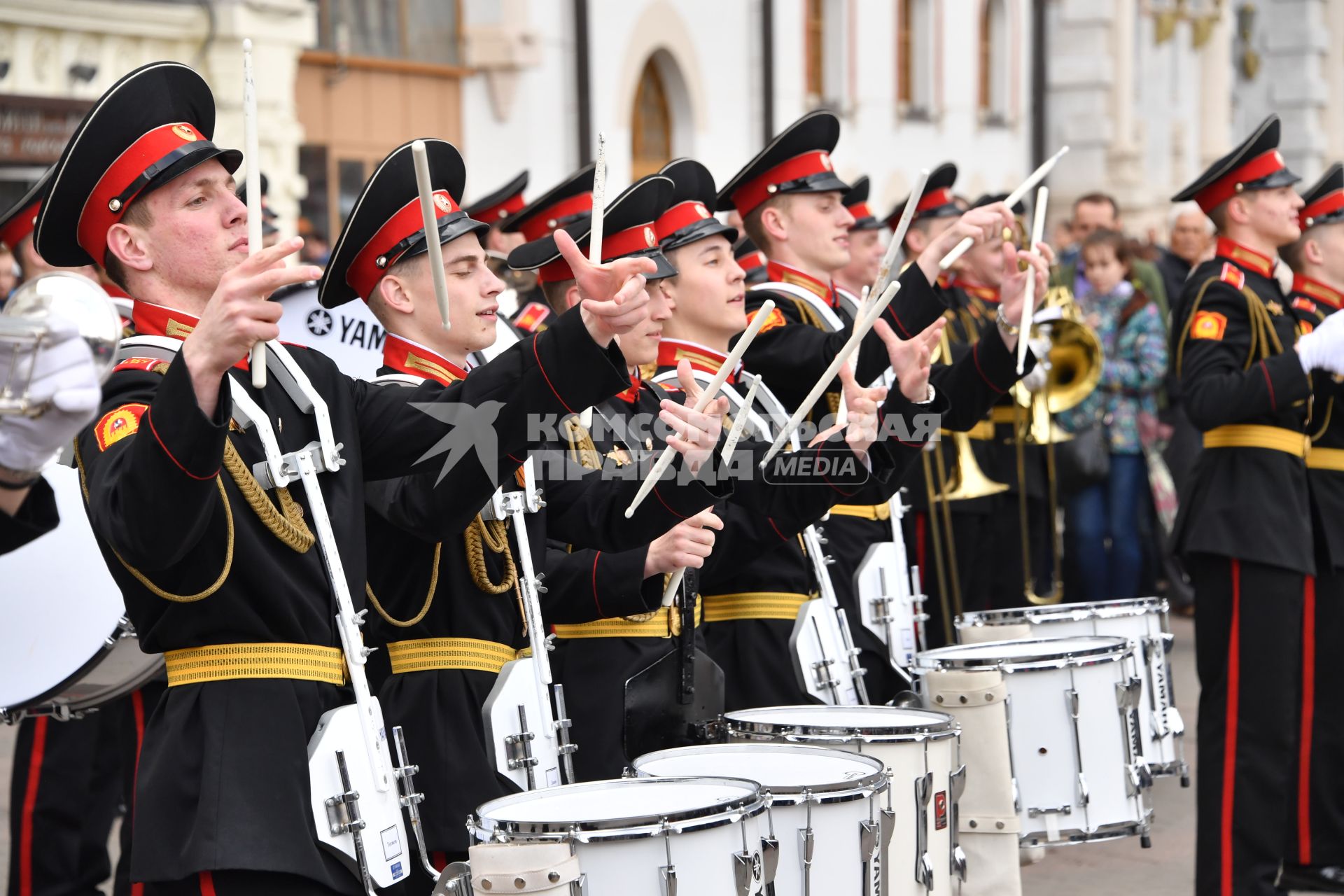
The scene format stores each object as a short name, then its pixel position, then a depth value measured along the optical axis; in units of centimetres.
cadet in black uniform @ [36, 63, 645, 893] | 486
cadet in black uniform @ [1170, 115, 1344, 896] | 923
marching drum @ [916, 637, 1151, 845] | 837
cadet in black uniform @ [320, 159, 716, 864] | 605
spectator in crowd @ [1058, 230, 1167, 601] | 1789
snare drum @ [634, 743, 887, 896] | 581
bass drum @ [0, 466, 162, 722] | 718
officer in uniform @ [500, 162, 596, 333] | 1123
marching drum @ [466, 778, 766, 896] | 518
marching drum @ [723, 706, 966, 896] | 650
